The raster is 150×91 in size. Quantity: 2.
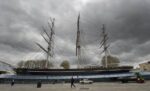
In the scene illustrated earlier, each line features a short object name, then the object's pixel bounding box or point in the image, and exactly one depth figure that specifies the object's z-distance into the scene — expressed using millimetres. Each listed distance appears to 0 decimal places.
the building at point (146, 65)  72075
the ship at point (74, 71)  52906
